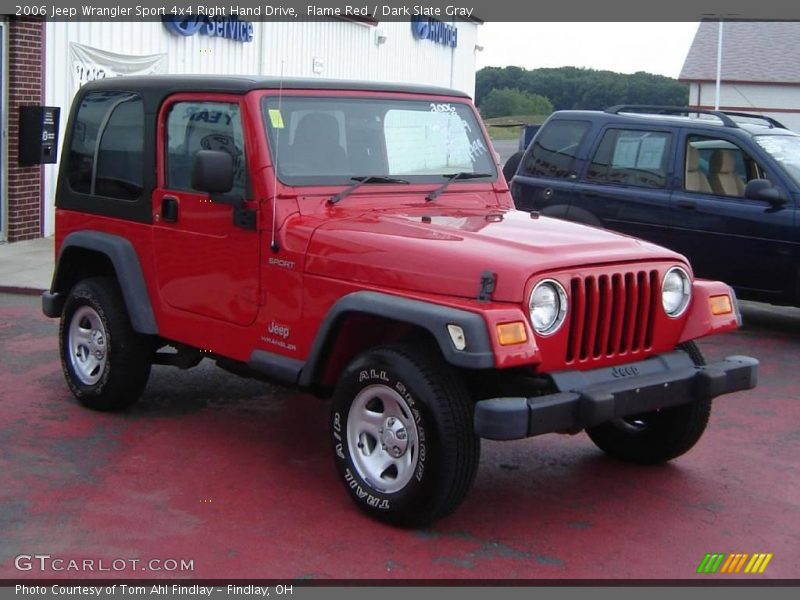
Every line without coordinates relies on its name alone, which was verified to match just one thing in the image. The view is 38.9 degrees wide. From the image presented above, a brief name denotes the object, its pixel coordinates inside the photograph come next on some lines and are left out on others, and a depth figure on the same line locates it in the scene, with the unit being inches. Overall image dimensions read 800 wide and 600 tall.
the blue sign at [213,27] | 668.7
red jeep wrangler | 190.7
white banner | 579.5
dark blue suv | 369.1
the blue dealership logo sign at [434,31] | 1080.8
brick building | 534.9
